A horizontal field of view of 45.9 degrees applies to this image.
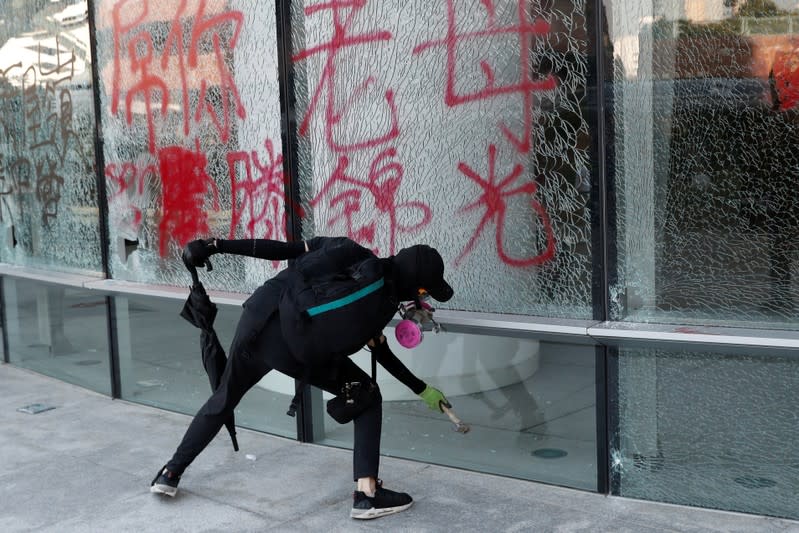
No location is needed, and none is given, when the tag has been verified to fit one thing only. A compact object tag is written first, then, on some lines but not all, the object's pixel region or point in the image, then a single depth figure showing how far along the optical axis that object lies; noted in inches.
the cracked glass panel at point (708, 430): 152.6
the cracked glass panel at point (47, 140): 270.4
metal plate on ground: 250.2
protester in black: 156.7
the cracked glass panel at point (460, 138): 168.2
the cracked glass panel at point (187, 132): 215.8
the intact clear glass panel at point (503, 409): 172.6
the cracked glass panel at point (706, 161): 150.4
